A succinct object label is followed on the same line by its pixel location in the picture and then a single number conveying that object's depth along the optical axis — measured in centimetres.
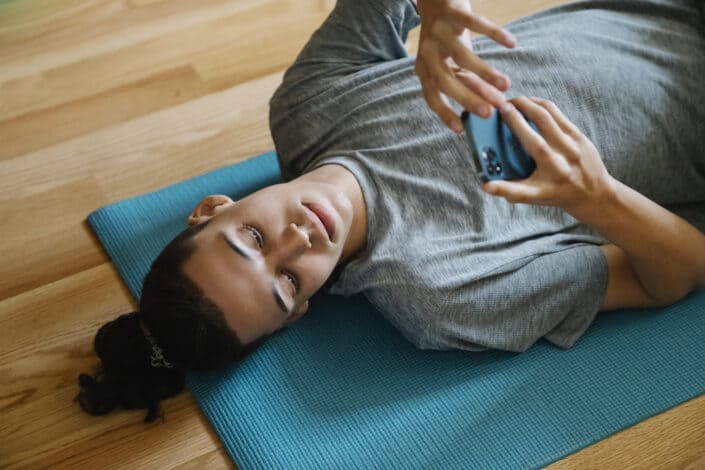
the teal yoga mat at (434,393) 161
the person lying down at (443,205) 158
